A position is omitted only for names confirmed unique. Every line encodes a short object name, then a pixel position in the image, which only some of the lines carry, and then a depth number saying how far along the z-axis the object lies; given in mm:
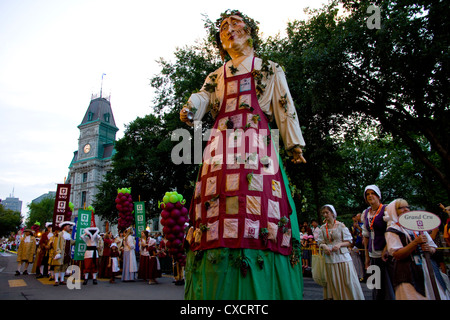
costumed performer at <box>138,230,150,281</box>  12133
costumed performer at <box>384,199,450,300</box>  3479
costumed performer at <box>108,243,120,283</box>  11617
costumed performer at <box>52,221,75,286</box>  10297
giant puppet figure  2936
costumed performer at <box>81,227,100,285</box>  10615
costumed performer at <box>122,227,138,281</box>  12281
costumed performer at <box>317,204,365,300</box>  5965
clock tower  66125
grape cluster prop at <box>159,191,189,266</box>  10234
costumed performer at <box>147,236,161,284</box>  11344
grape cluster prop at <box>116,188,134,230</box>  16219
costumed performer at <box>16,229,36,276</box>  14828
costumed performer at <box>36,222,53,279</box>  13445
